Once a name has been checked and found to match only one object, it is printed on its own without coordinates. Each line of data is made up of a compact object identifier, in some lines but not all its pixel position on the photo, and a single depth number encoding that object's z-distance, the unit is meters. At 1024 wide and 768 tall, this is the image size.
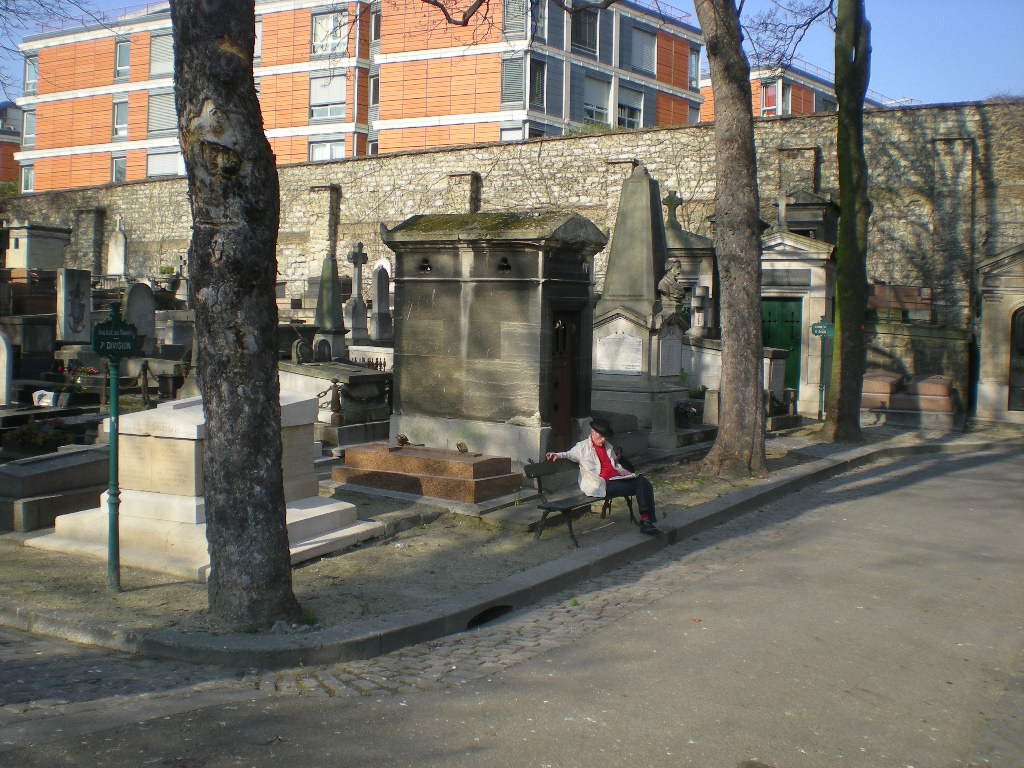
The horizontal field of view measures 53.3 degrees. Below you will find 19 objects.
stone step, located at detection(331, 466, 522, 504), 9.41
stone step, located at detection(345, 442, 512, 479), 9.55
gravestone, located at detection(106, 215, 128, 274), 34.97
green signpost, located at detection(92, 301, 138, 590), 6.68
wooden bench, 8.47
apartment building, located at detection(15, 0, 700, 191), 41.44
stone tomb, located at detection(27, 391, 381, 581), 7.49
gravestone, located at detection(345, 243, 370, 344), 23.52
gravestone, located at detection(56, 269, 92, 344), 19.22
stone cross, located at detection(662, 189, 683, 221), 20.19
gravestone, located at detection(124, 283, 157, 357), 20.22
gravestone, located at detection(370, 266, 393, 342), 24.09
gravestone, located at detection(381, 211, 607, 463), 10.40
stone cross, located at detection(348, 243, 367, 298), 23.88
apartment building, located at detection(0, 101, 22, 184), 60.38
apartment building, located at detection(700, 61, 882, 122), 56.25
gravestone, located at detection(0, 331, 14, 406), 13.01
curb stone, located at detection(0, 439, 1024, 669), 5.65
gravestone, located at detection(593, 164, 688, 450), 14.18
